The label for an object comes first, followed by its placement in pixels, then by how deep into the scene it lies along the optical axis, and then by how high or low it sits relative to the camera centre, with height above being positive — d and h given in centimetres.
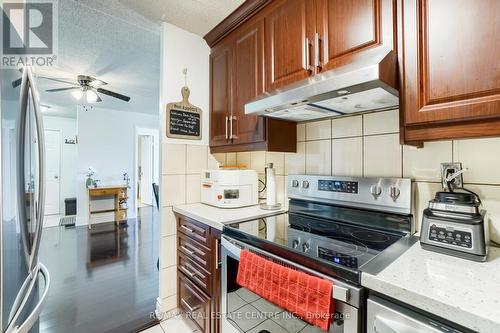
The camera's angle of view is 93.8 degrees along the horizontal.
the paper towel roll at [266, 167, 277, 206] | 164 -13
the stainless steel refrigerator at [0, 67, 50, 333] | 67 -11
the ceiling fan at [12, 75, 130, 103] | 288 +106
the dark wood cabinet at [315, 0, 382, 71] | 95 +61
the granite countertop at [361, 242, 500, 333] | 52 -31
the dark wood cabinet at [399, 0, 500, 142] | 70 +33
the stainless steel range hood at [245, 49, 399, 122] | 81 +31
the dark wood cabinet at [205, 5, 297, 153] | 147 +52
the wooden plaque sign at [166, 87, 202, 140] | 177 +39
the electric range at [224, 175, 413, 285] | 83 -30
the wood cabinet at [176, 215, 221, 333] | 132 -65
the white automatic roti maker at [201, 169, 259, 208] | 164 -14
